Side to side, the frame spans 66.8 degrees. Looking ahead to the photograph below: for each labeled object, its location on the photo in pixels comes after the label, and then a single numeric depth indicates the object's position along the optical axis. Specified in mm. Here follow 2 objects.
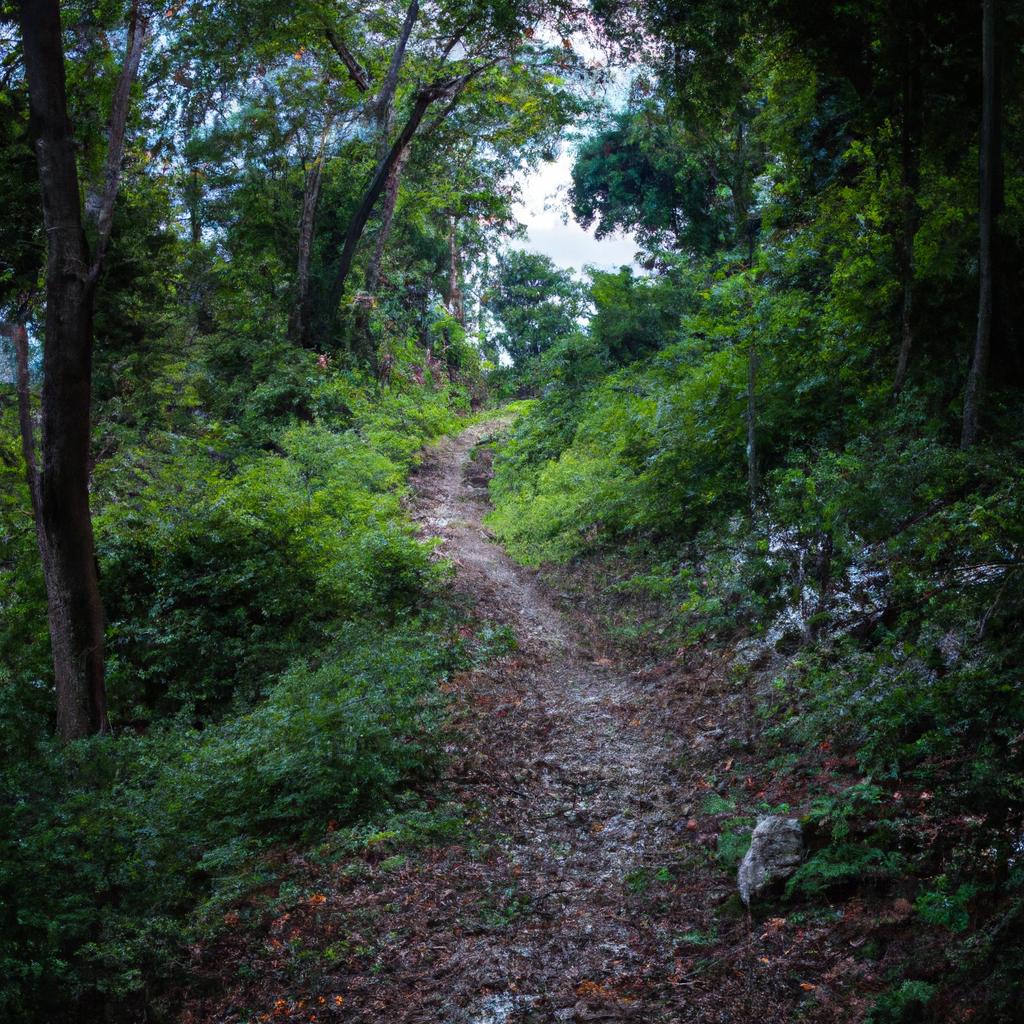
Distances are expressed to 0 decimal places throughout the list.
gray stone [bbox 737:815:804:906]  3932
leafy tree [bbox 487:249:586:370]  31844
